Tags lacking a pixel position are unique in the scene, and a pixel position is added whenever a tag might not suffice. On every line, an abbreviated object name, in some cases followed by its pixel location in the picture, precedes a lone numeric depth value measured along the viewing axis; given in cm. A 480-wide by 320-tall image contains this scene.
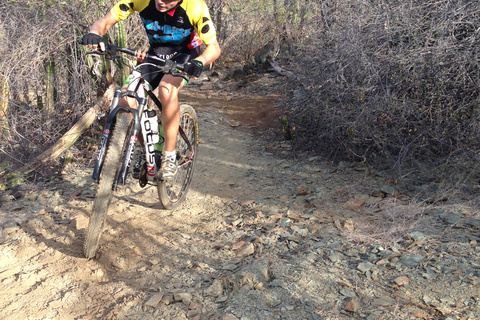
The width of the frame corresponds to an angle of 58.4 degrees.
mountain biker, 351
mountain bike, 311
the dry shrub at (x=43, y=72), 516
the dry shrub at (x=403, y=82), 424
